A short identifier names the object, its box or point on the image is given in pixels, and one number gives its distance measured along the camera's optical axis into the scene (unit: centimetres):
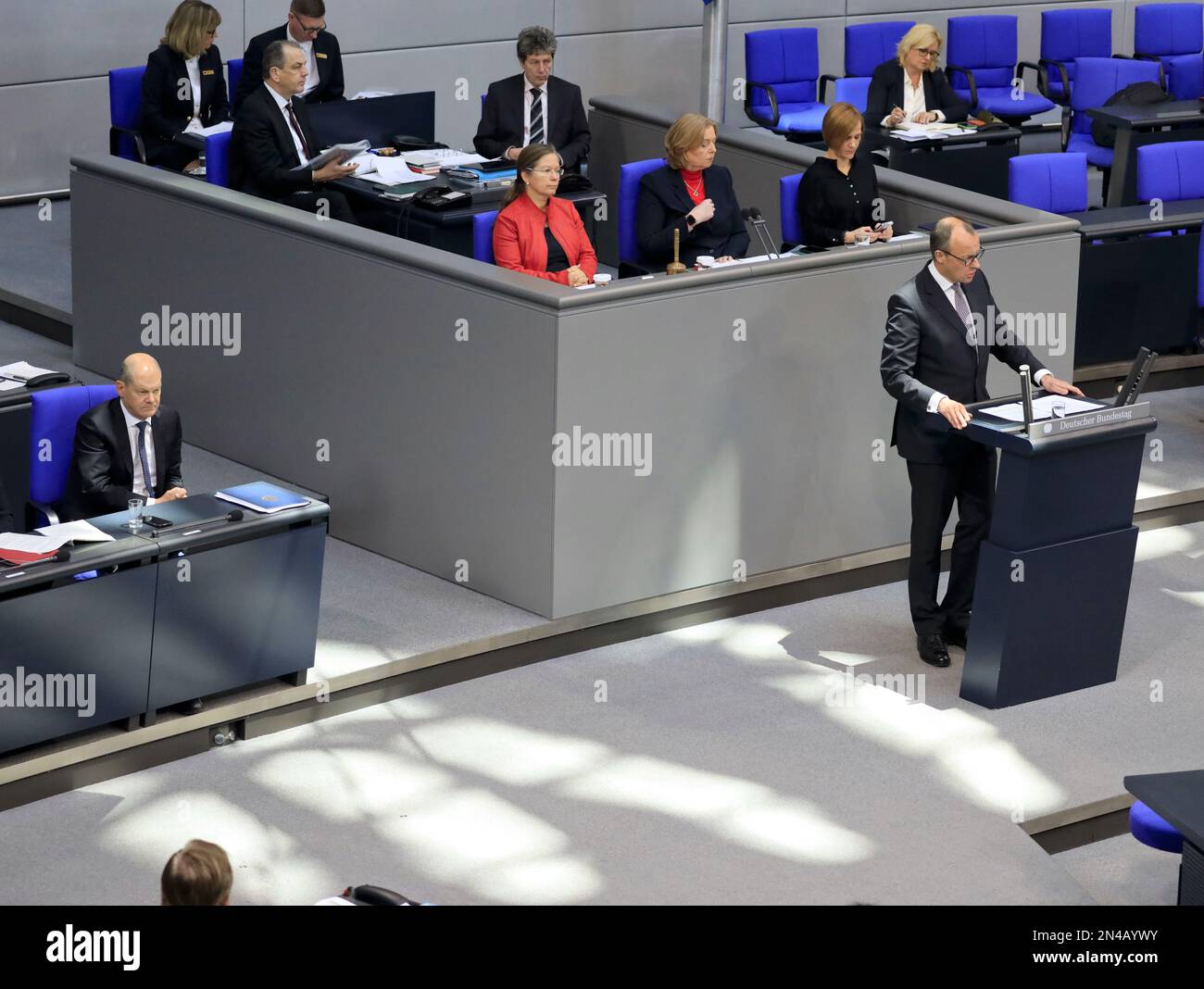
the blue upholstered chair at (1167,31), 1388
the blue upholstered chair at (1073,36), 1366
